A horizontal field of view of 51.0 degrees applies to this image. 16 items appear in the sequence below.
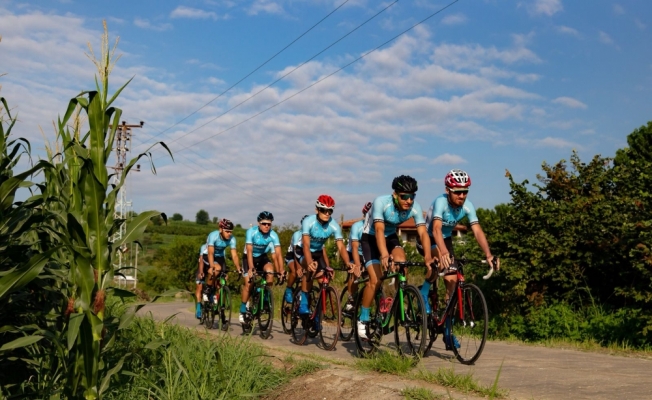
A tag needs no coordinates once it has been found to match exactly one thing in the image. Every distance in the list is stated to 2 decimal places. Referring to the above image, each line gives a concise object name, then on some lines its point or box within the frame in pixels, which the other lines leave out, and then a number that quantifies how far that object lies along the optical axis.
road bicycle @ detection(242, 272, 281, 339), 12.68
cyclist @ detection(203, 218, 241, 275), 14.59
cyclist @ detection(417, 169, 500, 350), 8.24
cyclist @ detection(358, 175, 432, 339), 8.49
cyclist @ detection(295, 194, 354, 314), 11.09
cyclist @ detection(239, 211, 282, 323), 13.03
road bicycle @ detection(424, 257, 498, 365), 7.96
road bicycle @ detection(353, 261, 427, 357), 8.21
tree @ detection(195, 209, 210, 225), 130.62
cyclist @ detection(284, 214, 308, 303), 12.45
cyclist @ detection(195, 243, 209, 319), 16.14
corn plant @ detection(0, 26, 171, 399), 5.68
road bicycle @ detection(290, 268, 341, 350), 10.81
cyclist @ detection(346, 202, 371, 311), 10.30
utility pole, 52.24
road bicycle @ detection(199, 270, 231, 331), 14.49
